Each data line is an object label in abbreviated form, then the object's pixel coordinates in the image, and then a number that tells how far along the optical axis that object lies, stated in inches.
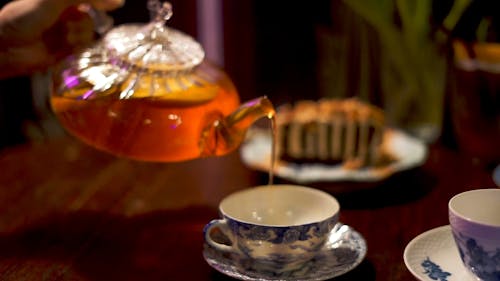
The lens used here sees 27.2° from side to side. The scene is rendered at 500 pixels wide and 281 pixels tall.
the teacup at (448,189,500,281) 24.0
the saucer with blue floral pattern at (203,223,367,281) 26.3
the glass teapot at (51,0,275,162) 28.7
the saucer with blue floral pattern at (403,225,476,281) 25.4
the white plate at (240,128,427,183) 34.2
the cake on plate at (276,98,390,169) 35.9
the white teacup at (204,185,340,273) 26.2
